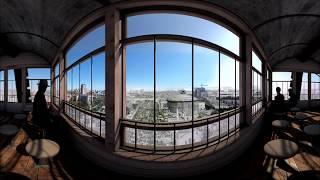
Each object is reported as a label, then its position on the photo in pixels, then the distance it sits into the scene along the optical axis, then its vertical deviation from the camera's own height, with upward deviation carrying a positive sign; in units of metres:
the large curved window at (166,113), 4.22 -0.57
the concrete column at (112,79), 4.09 +0.21
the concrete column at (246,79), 5.83 +0.33
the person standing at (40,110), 5.49 -0.64
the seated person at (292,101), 11.13 -0.68
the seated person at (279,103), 8.63 -0.61
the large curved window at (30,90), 11.95 -0.11
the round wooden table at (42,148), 3.51 -1.18
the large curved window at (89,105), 4.89 -0.52
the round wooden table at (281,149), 3.62 -1.20
